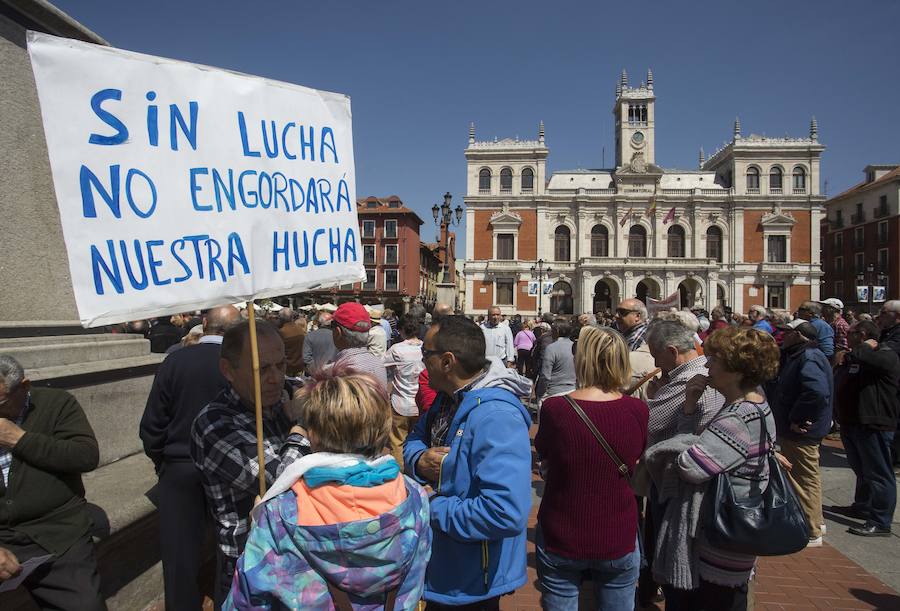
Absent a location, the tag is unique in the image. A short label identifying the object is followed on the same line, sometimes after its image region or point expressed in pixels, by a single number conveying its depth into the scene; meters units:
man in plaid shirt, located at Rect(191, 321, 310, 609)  1.88
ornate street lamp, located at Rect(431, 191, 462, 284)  15.63
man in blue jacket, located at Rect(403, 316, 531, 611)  1.77
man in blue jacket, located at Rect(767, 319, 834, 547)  4.11
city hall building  42.19
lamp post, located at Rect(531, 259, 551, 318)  41.00
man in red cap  4.08
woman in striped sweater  2.25
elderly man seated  1.99
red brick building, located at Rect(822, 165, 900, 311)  40.52
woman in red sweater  2.23
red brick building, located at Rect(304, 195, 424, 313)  46.56
